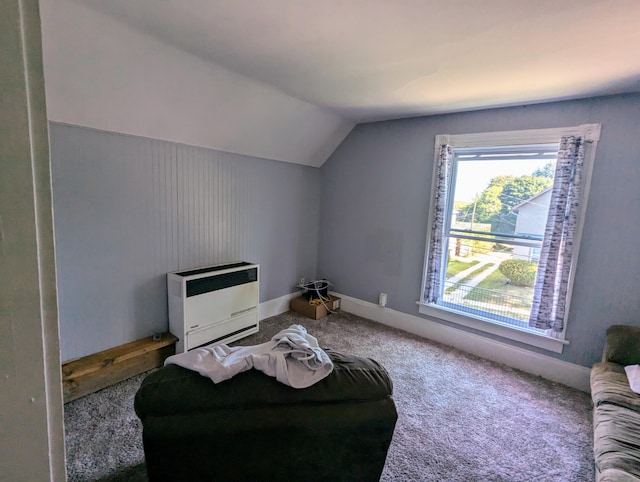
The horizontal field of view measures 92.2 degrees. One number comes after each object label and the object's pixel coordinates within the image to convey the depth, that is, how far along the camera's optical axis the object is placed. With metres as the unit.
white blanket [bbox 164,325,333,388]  1.12
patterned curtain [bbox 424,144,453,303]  3.04
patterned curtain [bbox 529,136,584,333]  2.41
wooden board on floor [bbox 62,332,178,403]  2.07
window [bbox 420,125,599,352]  2.46
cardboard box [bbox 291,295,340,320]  3.66
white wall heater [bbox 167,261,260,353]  2.57
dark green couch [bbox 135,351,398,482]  1.06
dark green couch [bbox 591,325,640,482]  1.31
